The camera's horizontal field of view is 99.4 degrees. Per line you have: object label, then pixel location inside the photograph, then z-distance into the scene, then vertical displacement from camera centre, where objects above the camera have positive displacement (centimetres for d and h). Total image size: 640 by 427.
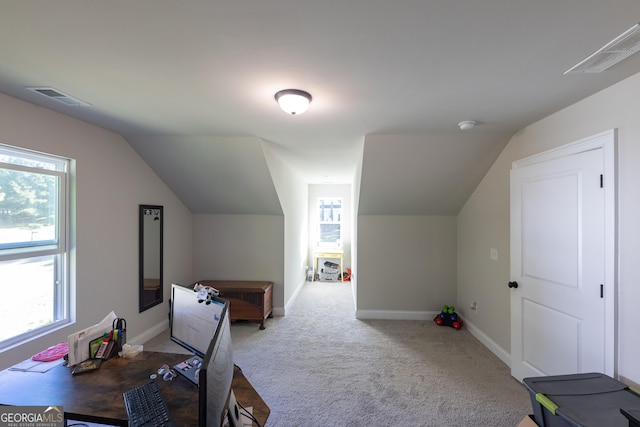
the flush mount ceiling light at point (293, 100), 191 +83
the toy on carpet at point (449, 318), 378 -146
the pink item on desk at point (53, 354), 156 -82
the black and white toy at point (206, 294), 140 -41
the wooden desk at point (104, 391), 114 -83
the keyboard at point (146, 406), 107 -82
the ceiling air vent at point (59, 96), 191 +89
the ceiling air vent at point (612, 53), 132 +87
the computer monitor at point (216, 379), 78 -53
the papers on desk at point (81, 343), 149 -71
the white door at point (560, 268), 190 -42
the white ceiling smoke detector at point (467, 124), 249 +85
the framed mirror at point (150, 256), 332 -52
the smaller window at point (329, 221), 697 -14
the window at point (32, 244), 208 -24
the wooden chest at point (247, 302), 376 -120
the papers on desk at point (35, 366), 145 -83
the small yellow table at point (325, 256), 654 -97
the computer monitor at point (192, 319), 139 -57
